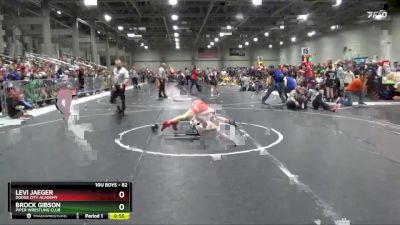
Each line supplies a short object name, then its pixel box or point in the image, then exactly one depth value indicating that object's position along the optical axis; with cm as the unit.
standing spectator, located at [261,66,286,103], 1780
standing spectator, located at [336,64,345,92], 1823
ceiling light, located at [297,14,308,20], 3262
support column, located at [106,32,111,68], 4825
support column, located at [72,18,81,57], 3425
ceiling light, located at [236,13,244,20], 3576
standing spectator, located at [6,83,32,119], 1337
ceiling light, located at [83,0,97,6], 2194
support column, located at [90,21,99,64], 3955
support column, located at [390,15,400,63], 3209
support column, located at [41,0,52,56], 2788
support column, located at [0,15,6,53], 2602
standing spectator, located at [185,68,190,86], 3046
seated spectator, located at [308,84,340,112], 1470
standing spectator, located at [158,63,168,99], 2090
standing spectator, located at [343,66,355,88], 1750
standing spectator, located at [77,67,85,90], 2454
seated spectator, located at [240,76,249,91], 2948
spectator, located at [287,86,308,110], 1525
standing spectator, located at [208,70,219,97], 2529
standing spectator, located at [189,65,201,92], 2647
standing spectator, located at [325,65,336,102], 1809
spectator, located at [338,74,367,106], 1638
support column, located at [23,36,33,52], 3798
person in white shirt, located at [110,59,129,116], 1401
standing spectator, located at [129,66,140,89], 3669
